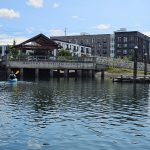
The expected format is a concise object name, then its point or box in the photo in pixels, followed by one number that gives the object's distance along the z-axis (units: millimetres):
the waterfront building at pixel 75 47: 95369
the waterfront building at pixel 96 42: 117506
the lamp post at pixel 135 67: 47933
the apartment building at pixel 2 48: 106991
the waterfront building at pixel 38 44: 61180
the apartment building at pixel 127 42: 113336
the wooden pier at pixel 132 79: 47243
